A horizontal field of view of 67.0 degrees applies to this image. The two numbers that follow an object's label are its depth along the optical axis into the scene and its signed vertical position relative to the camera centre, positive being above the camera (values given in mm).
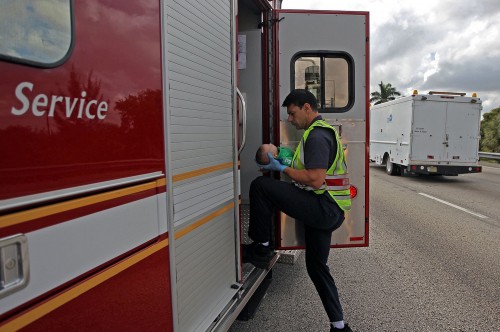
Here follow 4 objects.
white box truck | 12172 +165
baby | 3167 -148
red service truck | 1080 -99
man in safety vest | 2934 -467
